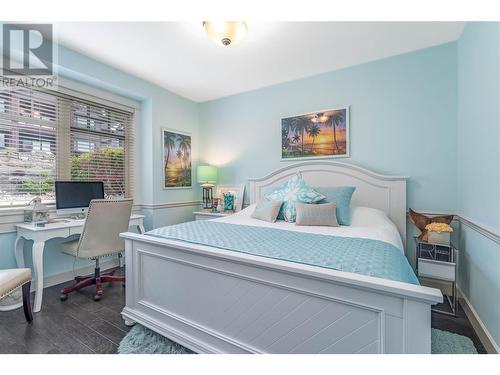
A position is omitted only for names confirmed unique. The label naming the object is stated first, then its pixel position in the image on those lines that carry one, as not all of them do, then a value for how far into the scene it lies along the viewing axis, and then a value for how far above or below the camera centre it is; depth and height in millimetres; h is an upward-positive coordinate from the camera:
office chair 2152 -515
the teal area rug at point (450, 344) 1496 -1082
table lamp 3561 +65
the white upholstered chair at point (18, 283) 1600 -727
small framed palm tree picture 3480 +382
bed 931 -560
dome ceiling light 1761 +1183
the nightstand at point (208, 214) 3271 -451
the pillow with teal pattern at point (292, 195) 2322 -131
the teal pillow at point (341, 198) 2182 -151
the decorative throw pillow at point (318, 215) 2094 -292
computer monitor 2384 -124
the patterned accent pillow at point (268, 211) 2385 -297
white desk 2025 -483
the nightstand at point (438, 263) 1916 -683
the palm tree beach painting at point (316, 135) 2830 +622
